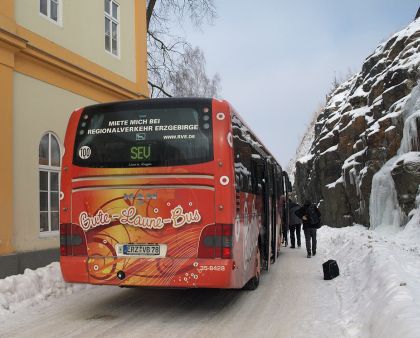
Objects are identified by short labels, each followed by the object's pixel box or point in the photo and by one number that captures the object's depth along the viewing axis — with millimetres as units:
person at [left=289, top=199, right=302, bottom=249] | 17438
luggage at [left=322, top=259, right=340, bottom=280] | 9969
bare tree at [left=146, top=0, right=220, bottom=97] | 23516
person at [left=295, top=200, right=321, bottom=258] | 13867
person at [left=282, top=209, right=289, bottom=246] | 16562
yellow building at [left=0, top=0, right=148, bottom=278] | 9852
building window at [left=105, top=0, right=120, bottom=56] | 15023
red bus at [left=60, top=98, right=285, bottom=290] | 6621
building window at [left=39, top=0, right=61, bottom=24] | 11748
